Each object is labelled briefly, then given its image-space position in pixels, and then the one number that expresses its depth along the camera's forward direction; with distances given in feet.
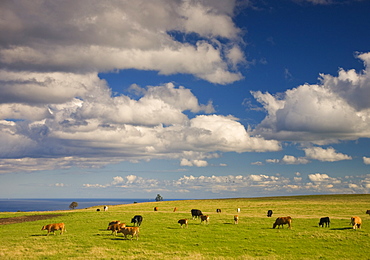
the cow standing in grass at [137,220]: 148.91
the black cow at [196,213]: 170.50
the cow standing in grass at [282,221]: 134.31
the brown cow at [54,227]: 125.51
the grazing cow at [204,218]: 151.06
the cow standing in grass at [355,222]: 130.27
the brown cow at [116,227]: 122.15
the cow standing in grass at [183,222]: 140.67
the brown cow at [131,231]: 112.78
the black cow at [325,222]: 138.41
